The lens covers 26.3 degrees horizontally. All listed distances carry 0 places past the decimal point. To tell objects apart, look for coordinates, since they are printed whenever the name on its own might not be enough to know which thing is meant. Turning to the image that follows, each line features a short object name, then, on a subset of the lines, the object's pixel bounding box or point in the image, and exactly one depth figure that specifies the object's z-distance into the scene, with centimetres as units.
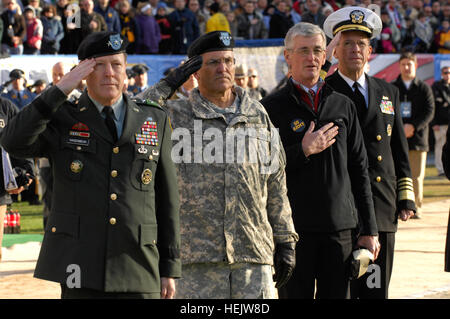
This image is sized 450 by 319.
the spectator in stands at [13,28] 1902
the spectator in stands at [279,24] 2363
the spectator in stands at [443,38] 2509
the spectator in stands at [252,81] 1582
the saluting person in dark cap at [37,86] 1662
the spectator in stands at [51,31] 1995
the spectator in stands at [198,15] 2306
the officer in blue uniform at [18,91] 1600
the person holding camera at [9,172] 833
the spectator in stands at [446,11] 2639
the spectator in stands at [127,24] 2130
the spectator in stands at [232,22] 2311
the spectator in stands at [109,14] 2023
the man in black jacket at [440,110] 2039
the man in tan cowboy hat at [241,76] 1321
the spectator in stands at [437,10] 2707
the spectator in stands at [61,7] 2105
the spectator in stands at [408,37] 2605
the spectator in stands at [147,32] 2136
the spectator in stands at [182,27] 2205
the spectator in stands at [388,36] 2475
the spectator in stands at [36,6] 2047
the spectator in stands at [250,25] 2361
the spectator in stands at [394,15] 2577
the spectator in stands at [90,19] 1875
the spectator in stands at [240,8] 2409
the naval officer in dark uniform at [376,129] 656
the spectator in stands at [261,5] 2497
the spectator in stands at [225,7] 2336
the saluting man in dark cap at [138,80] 1434
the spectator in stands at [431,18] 2644
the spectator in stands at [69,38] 2006
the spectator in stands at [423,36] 2581
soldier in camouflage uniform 509
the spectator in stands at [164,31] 2191
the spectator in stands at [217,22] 2247
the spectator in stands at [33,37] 1953
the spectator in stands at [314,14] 2296
